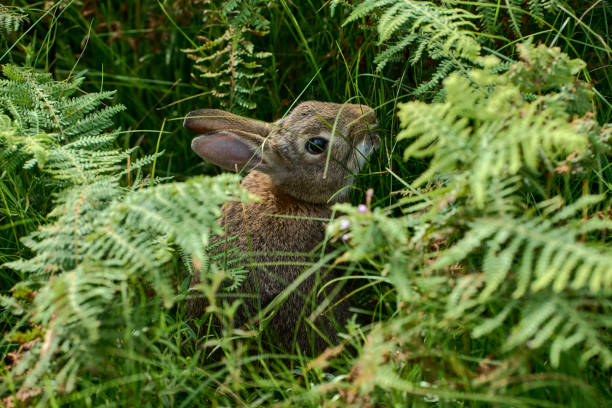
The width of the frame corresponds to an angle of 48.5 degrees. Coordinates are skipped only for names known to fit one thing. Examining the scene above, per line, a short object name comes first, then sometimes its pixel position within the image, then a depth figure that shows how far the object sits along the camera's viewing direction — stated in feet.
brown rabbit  14.19
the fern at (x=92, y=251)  9.23
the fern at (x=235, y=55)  16.33
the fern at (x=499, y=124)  8.63
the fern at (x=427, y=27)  11.57
